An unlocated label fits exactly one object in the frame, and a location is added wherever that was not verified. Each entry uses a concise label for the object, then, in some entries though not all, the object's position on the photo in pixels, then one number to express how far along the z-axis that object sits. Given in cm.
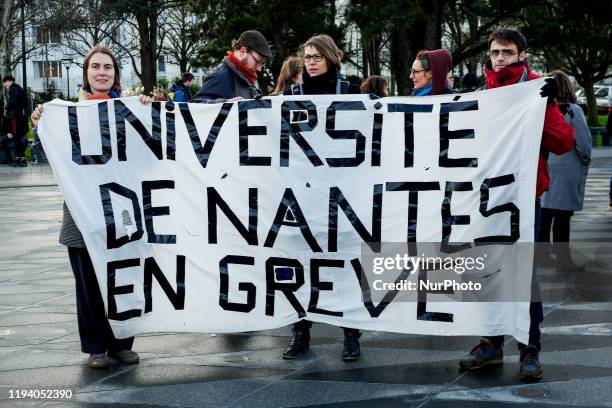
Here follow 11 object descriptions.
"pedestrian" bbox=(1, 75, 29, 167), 2406
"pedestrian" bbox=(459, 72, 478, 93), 1677
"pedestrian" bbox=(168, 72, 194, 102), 1516
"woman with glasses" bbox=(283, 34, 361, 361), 661
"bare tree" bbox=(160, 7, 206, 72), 5628
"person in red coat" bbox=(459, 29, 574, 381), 579
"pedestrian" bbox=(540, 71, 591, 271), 974
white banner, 607
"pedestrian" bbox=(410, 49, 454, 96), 674
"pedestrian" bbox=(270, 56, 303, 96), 823
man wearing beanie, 712
